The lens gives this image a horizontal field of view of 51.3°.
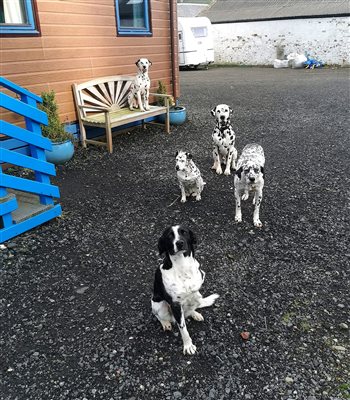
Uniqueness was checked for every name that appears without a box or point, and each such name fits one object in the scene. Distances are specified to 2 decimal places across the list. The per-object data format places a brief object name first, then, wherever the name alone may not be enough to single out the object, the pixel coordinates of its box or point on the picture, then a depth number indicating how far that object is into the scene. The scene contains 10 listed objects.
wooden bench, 7.68
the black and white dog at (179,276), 2.68
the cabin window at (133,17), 8.52
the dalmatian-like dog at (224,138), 6.21
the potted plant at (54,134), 6.80
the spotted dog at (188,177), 5.05
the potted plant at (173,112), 9.60
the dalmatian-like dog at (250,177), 4.33
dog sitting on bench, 8.47
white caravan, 22.09
